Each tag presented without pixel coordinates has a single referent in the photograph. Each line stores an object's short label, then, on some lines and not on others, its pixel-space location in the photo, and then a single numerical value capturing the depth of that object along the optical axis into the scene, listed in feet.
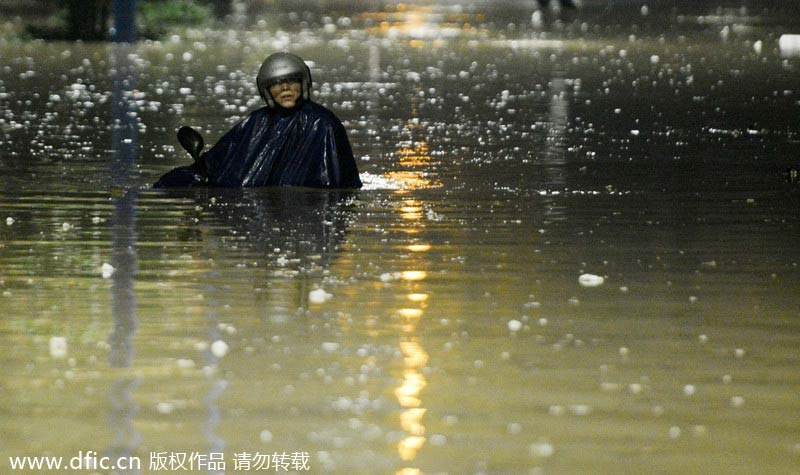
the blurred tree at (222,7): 295.50
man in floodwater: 76.68
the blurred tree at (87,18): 221.22
